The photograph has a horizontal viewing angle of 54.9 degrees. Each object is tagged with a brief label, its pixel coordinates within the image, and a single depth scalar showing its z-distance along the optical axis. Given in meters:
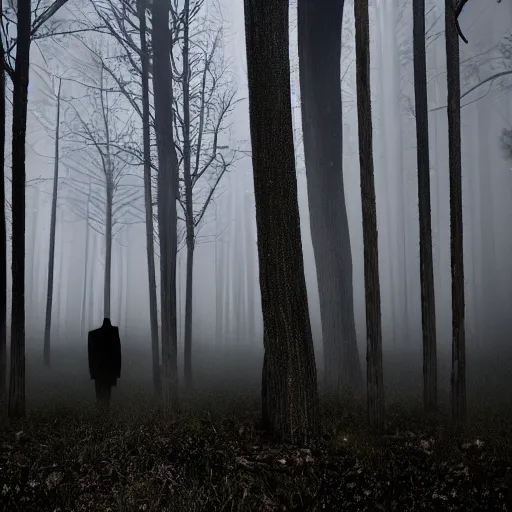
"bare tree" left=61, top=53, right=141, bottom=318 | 16.84
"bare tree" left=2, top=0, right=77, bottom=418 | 5.73
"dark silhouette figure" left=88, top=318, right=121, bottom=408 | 6.82
